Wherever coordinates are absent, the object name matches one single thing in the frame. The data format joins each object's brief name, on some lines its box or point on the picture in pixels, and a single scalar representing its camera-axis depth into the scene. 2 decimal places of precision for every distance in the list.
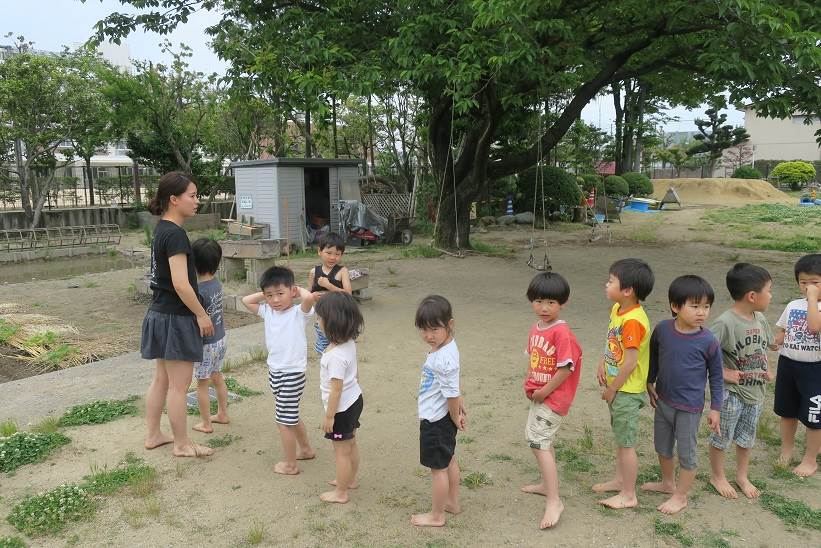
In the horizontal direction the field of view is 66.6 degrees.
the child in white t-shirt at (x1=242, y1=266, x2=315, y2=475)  3.41
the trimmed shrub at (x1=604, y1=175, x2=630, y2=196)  25.89
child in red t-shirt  2.91
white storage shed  14.86
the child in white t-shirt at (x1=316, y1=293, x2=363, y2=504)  2.99
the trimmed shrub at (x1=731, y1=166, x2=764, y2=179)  36.69
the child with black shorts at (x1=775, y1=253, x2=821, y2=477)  3.23
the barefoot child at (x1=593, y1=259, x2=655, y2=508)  2.97
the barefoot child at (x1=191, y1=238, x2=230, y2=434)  3.95
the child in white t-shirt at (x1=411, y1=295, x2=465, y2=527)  2.80
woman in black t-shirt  3.46
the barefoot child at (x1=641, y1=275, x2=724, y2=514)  2.95
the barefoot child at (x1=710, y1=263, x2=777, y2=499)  3.16
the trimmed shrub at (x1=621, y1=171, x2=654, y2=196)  28.97
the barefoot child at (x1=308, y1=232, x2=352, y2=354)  4.36
